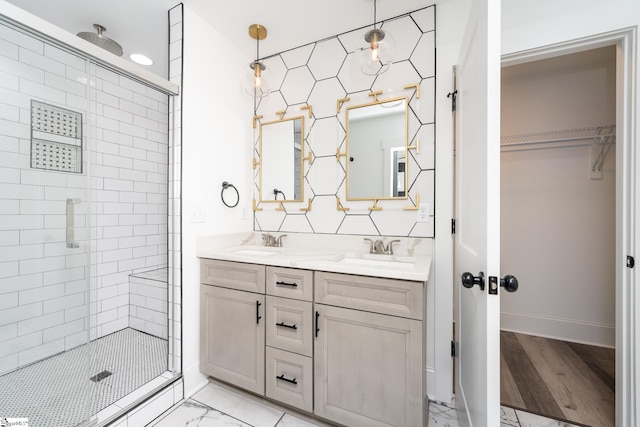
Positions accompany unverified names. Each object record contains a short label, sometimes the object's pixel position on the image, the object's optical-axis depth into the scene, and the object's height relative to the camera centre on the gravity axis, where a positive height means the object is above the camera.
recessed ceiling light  2.23 +1.34
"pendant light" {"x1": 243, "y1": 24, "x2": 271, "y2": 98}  1.70 +0.87
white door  0.93 +0.01
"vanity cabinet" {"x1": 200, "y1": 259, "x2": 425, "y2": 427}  1.25 -0.70
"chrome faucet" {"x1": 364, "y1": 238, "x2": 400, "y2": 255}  1.75 -0.23
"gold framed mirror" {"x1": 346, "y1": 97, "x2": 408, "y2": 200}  1.80 +0.45
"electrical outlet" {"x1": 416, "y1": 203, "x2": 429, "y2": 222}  1.73 +0.00
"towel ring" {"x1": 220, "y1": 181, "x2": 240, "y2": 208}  2.02 +0.19
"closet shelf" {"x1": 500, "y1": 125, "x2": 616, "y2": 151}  2.18 +0.68
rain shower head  1.93 +1.31
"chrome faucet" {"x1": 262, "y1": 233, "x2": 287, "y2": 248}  2.12 -0.22
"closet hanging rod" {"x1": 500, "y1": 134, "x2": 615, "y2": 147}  2.17 +0.64
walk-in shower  1.34 -0.19
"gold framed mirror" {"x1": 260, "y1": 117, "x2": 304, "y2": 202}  2.13 +0.44
